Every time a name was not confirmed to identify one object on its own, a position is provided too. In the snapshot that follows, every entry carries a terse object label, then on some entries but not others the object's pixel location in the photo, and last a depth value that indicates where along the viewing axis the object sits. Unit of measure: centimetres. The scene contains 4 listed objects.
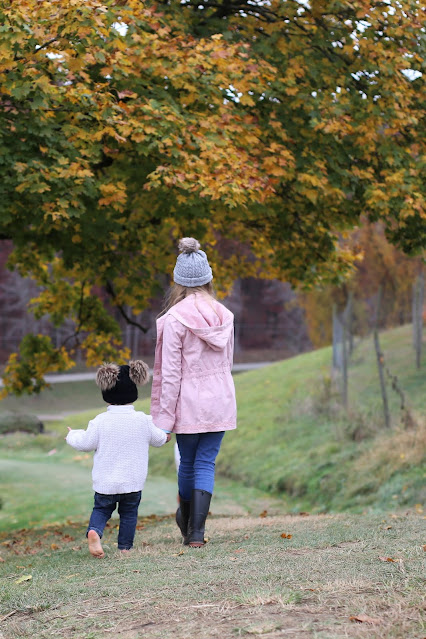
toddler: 1127
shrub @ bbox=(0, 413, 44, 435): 5056
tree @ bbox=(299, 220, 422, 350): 3437
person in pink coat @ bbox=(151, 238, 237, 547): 1112
